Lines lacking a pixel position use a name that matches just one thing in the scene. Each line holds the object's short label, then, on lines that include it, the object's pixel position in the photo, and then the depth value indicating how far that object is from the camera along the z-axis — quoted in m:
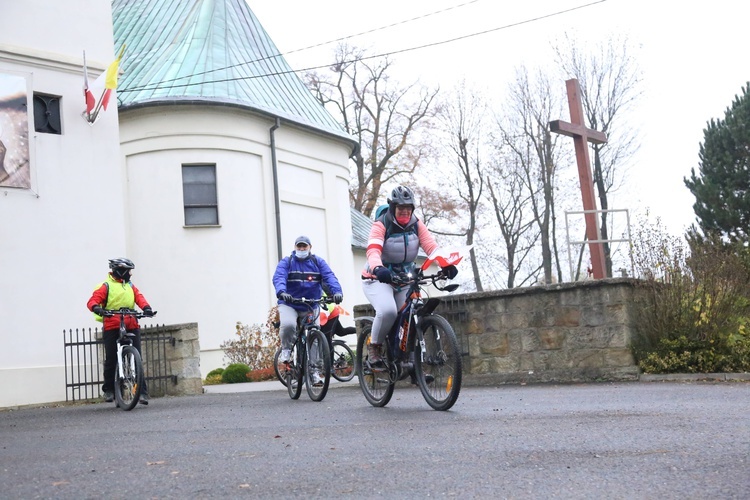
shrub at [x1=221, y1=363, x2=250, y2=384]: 20.38
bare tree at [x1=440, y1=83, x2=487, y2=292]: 43.34
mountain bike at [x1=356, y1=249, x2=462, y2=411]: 8.69
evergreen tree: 35.91
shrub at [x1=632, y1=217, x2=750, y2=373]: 13.09
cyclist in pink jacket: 9.27
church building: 16.73
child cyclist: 12.69
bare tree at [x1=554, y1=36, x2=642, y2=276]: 37.16
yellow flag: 17.61
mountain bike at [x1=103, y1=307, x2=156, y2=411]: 11.98
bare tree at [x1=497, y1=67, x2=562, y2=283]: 39.62
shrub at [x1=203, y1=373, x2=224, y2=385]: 20.78
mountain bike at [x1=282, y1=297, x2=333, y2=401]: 11.36
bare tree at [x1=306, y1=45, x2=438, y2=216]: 45.00
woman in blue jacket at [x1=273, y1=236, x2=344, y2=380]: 12.09
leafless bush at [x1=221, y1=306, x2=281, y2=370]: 23.31
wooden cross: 18.30
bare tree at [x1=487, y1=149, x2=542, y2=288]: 42.09
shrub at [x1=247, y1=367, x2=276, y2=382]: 20.30
